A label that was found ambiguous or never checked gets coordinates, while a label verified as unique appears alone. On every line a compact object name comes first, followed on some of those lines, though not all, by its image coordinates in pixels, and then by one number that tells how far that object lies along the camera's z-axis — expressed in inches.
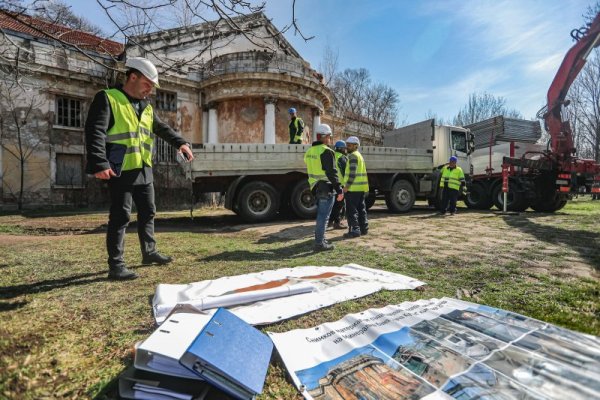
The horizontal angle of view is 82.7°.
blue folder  51.9
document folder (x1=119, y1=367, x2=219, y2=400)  52.1
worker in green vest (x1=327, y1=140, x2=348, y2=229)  250.8
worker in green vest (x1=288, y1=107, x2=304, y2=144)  375.6
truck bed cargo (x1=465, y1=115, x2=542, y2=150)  565.9
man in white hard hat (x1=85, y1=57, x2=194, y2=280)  115.7
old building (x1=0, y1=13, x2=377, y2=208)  545.6
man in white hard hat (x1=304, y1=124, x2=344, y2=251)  191.5
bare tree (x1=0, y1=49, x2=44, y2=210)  525.1
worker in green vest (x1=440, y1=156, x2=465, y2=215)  396.5
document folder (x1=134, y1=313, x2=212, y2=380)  52.8
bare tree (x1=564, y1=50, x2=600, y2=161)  1040.8
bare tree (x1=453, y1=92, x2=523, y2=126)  1590.8
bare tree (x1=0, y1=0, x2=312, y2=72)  117.8
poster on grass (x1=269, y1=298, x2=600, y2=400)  54.4
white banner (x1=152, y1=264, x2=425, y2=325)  90.7
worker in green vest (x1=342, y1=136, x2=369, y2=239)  235.1
